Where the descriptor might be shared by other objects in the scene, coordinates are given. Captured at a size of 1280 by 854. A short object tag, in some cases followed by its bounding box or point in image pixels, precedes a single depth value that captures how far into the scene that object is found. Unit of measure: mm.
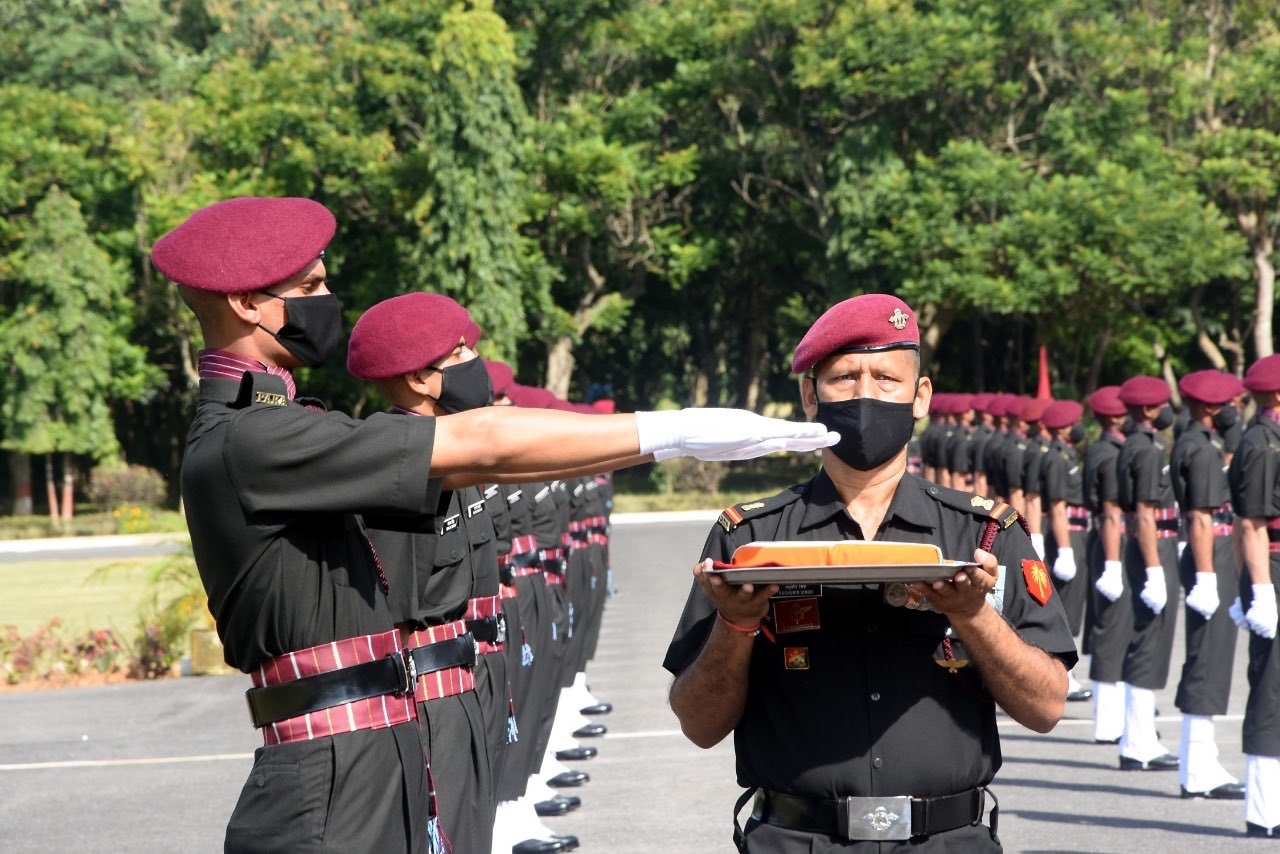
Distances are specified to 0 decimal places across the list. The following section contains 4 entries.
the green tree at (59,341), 40250
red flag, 25391
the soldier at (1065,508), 14727
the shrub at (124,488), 42562
